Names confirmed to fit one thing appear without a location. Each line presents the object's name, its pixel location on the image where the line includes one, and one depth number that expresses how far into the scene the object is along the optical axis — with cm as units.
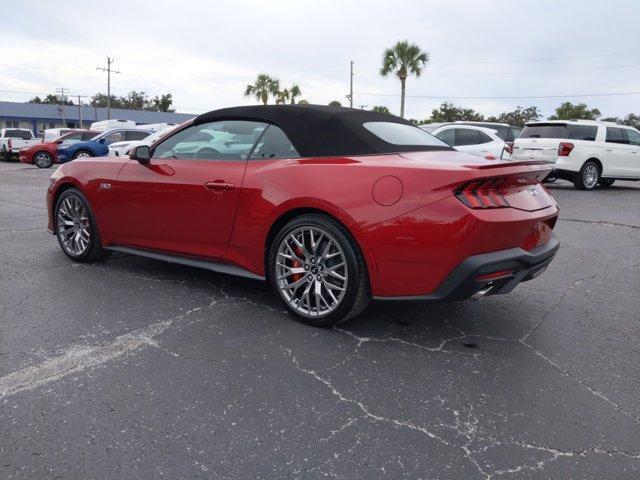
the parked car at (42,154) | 2148
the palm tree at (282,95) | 5724
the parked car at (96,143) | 2116
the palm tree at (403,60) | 3944
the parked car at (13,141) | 2531
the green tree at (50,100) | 10245
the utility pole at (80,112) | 6805
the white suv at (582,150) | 1269
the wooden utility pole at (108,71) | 6448
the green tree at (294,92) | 5972
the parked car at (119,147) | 1866
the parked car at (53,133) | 2719
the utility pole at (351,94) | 5972
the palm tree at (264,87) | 5700
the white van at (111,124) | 2998
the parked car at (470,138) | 1226
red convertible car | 313
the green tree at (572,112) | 6192
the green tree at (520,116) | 7157
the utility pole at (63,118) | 6331
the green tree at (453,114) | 6812
